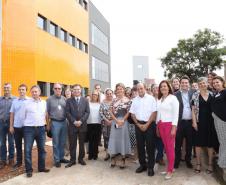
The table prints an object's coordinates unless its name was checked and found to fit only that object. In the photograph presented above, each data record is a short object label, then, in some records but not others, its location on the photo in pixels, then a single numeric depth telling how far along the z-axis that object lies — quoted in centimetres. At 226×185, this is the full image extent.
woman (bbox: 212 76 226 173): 367
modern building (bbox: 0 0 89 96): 1192
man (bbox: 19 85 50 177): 428
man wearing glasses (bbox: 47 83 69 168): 467
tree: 2048
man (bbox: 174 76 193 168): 420
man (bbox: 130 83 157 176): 408
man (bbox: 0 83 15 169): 475
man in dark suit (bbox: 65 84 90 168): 466
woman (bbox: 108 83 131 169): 441
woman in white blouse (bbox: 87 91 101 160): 486
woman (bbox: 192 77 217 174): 395
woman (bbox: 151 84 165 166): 449
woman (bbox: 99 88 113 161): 471
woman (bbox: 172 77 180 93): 457
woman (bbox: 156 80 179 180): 391
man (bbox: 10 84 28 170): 456
